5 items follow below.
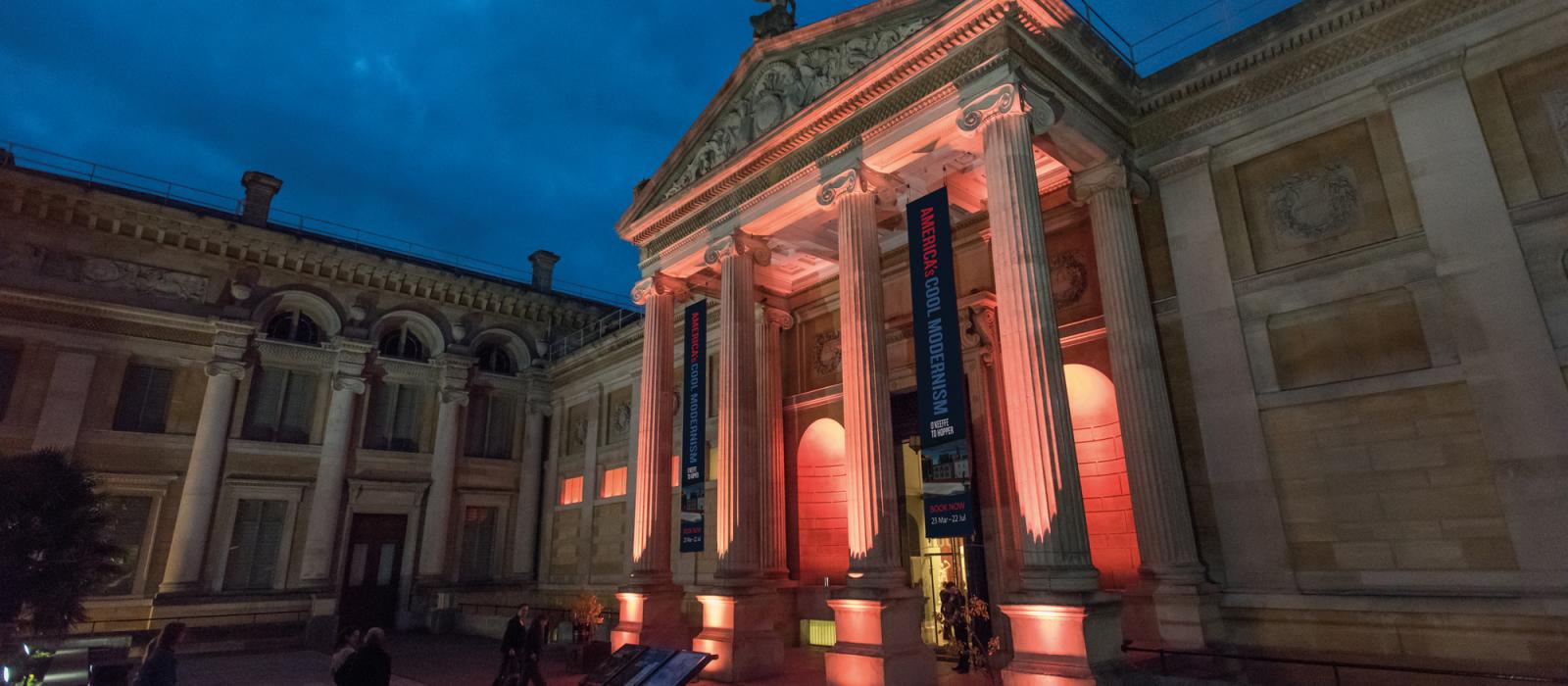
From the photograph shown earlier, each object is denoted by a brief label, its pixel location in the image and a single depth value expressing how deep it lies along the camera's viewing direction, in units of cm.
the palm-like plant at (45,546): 1105
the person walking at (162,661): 654
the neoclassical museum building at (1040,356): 920
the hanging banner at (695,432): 1513
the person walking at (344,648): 679
